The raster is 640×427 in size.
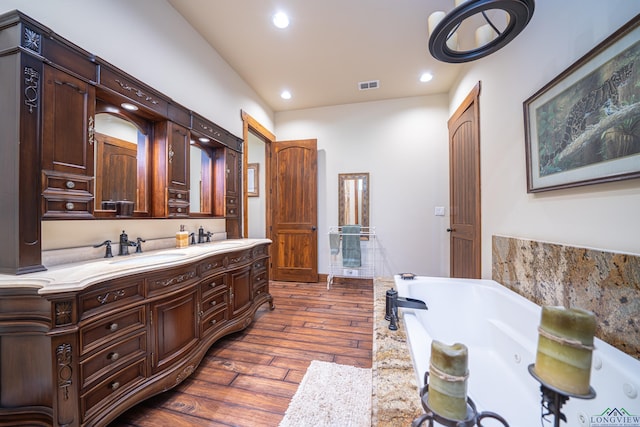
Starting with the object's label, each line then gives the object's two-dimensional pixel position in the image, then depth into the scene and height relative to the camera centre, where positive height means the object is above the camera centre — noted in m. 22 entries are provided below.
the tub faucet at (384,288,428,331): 1.43 -0.55
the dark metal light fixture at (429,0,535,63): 1.04 +0.89
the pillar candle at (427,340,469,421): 0.45 -0.31
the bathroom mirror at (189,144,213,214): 2.32 +0.39
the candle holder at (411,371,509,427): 0.45 -0.38
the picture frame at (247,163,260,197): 4.60 +0.67
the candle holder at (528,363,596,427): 0.42 -0.33
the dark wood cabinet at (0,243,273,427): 1.00 -0.61
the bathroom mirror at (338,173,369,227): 3.85 +0.27
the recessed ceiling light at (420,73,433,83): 3.10 +1.78
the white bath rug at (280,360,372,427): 1.32 -1.10
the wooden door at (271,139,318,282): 3.89 +0.08
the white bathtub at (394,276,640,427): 0.87 -0.70
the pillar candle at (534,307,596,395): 0.42 -0.24
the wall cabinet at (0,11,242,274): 1.10 +0.44
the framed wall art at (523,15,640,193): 0.96 +0.45
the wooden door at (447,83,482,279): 2.44 +0.29
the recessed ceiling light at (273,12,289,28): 2.18 +1.79
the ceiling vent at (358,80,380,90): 3.29 +1.79
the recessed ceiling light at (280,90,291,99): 3.53 +1.79
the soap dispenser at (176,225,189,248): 2.04 -0.18
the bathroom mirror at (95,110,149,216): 1.58 +0.39
